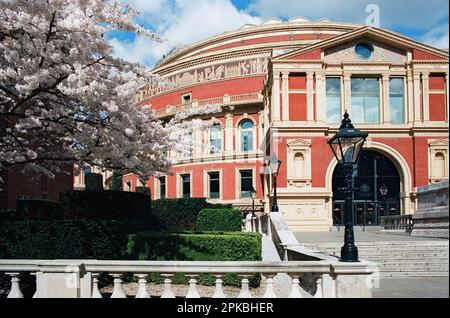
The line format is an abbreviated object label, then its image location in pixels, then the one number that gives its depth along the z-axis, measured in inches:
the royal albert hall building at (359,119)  1130.0
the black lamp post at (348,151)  281.6
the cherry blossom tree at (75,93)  335.0
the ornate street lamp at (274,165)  735.1
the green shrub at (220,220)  876.0
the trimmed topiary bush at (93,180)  954.7
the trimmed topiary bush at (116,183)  1334.9
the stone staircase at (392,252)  429.6
